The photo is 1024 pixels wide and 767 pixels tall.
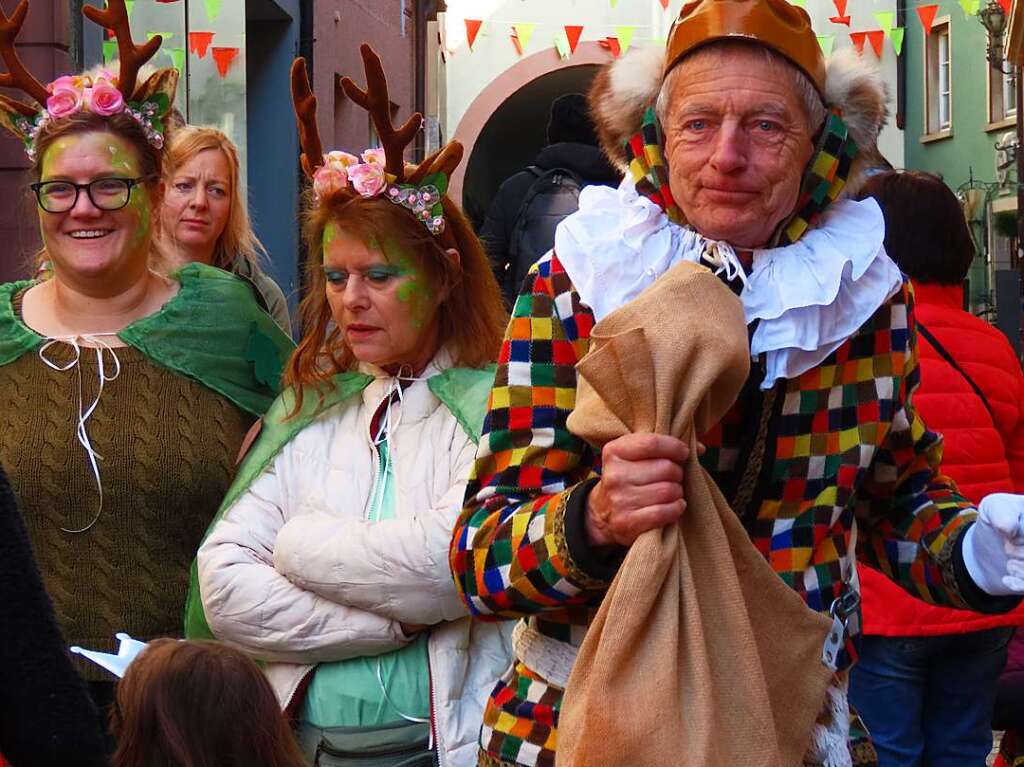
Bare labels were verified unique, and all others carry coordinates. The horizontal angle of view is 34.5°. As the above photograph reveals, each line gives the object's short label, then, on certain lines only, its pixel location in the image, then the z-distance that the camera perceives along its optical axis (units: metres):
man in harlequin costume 2.40
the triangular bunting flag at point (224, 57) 11.72
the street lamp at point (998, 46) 13.73
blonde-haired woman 5.27
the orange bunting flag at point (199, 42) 11.42
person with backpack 6.62
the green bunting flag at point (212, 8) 11.20
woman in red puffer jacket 4.34
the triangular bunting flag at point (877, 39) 17.06
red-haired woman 3.30
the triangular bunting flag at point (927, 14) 15.87
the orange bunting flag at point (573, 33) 17.88
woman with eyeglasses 3.66
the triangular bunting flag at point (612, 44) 17.79
